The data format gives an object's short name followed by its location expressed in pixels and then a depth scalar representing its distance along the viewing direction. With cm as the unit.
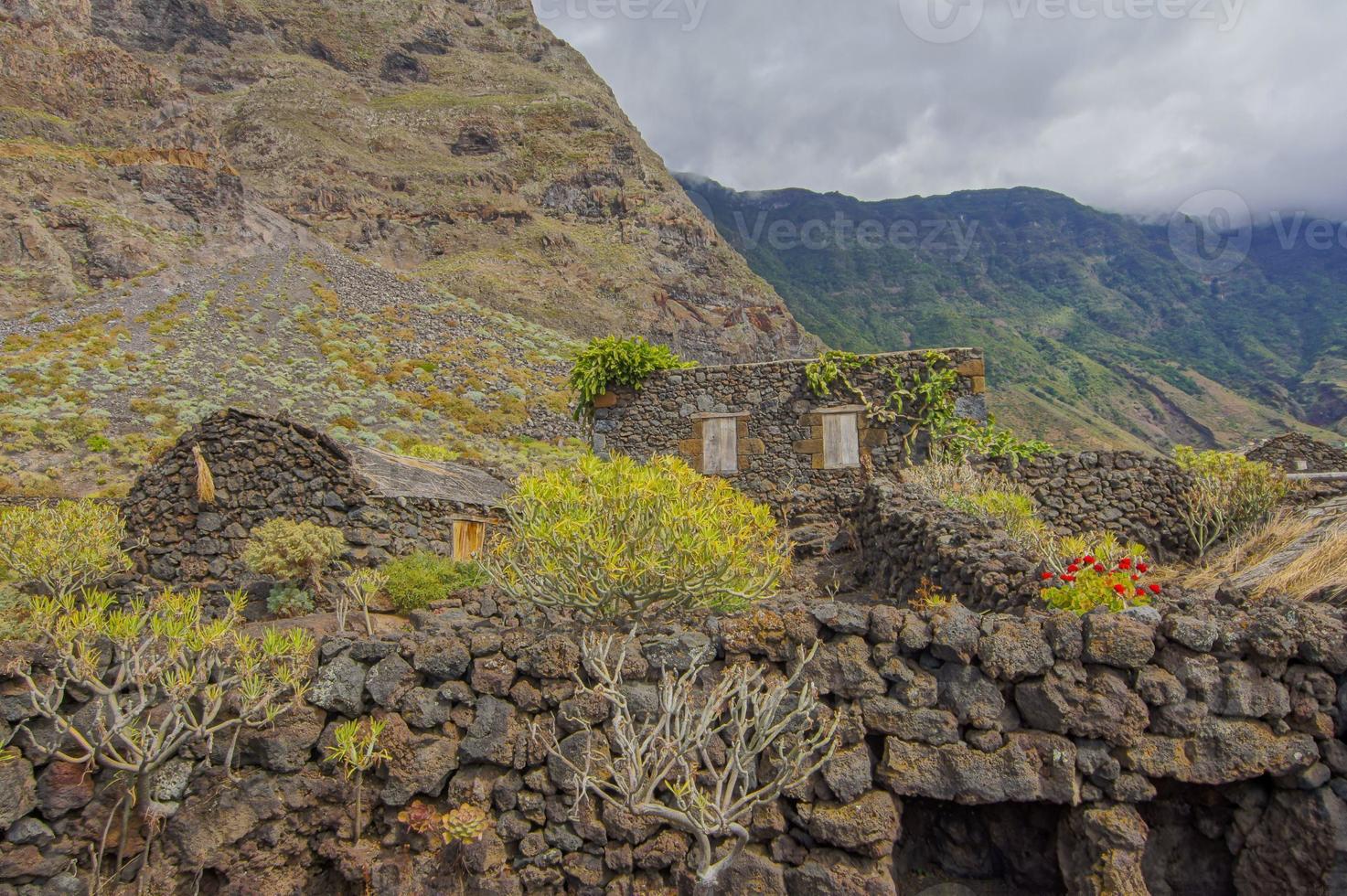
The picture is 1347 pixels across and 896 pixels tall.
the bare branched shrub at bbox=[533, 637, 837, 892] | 396
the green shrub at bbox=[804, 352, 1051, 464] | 1257
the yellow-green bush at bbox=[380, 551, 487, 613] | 1042
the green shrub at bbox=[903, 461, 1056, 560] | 837
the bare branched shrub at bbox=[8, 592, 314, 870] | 465
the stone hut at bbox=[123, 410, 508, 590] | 1130
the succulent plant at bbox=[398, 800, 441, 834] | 494
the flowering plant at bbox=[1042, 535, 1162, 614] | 497
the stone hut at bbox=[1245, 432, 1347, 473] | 1756
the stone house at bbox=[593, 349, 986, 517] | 1323
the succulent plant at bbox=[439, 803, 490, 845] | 483
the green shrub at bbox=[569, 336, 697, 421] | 1398
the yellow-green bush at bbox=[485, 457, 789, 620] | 562
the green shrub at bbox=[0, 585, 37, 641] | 756
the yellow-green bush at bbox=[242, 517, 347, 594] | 1047
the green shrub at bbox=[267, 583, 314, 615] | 1038
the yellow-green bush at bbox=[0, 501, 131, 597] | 1021
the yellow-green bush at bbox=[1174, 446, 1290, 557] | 991
